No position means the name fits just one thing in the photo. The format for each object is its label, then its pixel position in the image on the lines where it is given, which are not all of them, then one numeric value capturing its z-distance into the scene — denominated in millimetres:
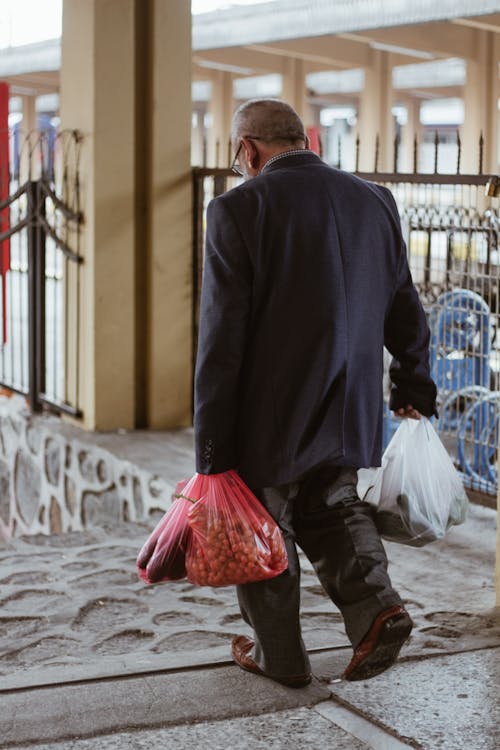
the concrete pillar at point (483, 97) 16688
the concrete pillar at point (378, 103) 18719
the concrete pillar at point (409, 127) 23656
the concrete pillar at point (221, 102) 21188
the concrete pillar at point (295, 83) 19766
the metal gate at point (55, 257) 7320
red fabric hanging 8953
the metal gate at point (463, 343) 5837
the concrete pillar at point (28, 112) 24781
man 3166
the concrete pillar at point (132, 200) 7059
